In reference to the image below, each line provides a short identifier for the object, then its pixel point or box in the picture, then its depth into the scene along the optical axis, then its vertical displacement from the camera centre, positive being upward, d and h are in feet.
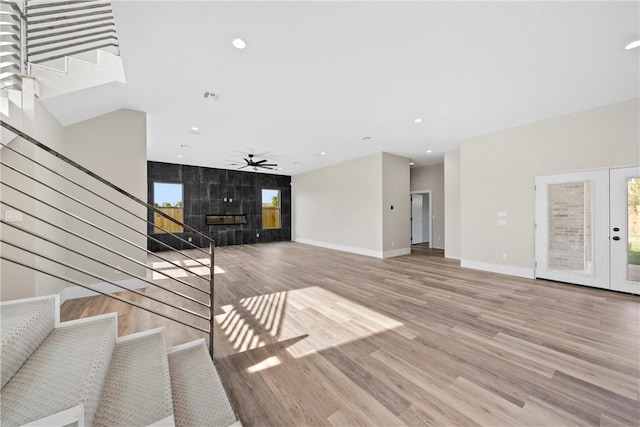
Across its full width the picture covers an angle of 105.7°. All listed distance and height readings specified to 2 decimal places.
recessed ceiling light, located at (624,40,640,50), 8.00 +5.52
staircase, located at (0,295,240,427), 3.51 -2.71
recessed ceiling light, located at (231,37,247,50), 7.98 +5.66
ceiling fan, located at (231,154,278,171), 22.81 +4.73
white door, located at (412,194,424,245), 31.91 -0.94
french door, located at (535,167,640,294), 12.02 -1.00
